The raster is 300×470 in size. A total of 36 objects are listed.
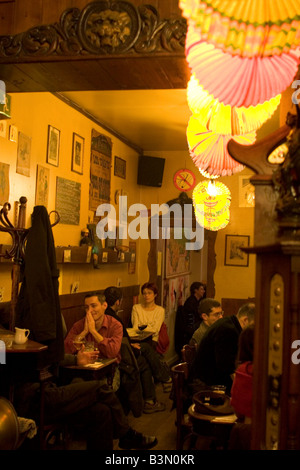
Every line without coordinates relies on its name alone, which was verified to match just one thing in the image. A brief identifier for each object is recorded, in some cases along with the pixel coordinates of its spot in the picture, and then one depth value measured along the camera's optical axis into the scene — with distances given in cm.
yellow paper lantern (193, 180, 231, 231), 646
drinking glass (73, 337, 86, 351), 474
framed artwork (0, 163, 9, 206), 454
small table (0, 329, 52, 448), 358
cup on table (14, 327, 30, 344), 359
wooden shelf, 555
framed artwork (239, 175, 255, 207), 830
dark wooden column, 180
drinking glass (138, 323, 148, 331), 693
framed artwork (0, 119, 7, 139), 455
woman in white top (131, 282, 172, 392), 729
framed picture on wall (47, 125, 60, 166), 551
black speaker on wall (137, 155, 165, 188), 851
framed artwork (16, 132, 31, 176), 488
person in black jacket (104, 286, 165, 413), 607
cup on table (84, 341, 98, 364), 459
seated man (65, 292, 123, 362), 505
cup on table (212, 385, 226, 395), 384
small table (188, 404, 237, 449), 322
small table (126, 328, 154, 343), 639
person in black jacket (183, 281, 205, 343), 835
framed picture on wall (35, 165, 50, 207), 525
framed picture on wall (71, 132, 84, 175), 616
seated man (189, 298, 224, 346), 513
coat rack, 395
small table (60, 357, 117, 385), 444
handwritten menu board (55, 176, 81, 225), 577
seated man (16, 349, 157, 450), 379
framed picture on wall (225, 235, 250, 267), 830
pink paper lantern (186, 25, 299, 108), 177
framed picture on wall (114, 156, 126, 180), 763
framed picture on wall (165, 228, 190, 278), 910
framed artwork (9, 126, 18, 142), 471
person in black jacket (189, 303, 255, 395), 407
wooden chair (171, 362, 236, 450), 324
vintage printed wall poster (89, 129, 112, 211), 674
